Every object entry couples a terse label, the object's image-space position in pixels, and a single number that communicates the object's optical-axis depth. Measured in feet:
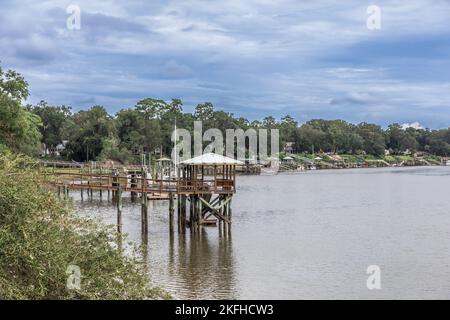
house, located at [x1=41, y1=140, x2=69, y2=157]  386.85
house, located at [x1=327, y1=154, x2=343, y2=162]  561.43
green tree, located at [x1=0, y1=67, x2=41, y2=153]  149.07
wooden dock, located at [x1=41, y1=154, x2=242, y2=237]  112.98
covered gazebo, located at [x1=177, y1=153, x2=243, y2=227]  112.88
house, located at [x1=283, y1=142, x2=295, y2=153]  569.92
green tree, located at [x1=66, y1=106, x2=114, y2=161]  339.36
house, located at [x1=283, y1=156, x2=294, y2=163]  509.02
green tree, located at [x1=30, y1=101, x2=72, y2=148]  391.65
